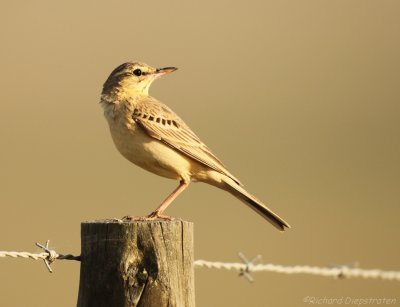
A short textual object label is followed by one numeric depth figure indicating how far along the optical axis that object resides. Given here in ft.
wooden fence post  31.07
